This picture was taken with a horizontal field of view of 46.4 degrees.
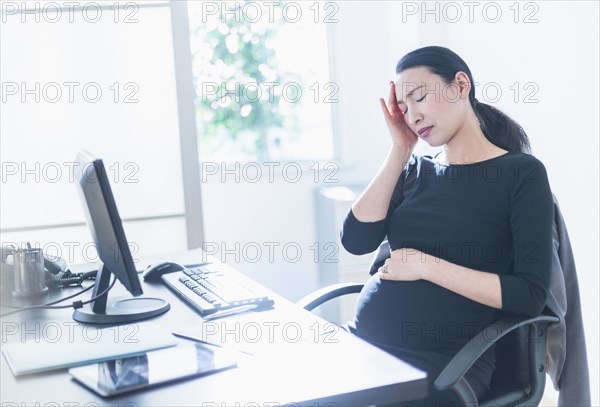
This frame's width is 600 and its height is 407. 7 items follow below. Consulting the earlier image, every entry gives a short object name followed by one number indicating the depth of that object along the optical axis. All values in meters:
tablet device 1.18
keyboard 1.66
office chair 1.61
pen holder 1.87
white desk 1.13
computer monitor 1.45
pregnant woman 1.73
